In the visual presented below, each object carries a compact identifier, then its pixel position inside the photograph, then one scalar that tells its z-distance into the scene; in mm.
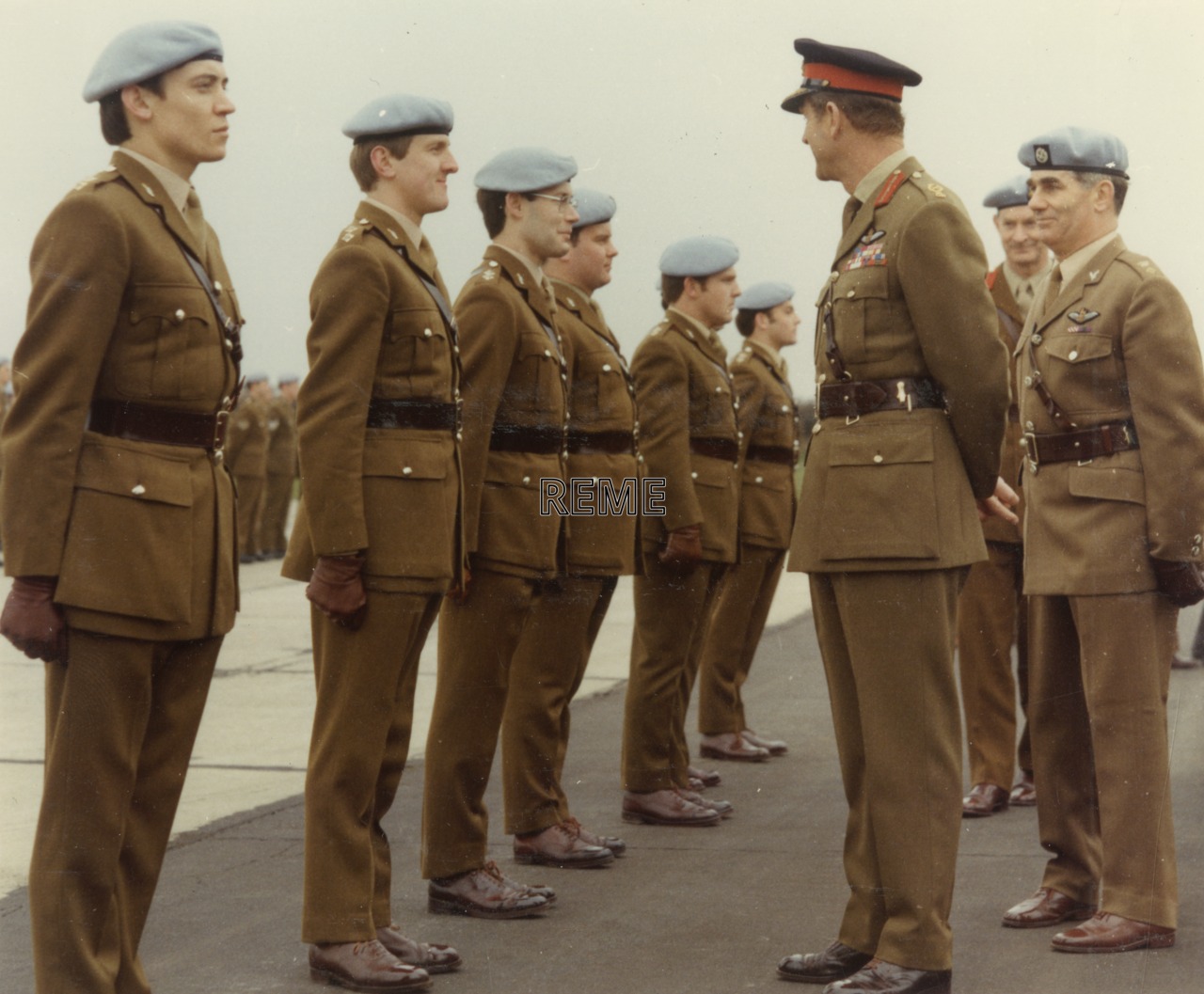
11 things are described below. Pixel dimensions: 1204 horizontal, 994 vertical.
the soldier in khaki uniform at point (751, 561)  7953
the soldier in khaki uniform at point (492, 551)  5137
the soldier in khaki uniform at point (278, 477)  21578
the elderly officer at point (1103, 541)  4734
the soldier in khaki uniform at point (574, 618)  5793
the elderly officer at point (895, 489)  4188
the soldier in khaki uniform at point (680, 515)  6652
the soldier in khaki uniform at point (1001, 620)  6781
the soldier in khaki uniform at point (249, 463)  20266
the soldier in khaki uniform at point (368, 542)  4312
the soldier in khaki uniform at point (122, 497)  3566
